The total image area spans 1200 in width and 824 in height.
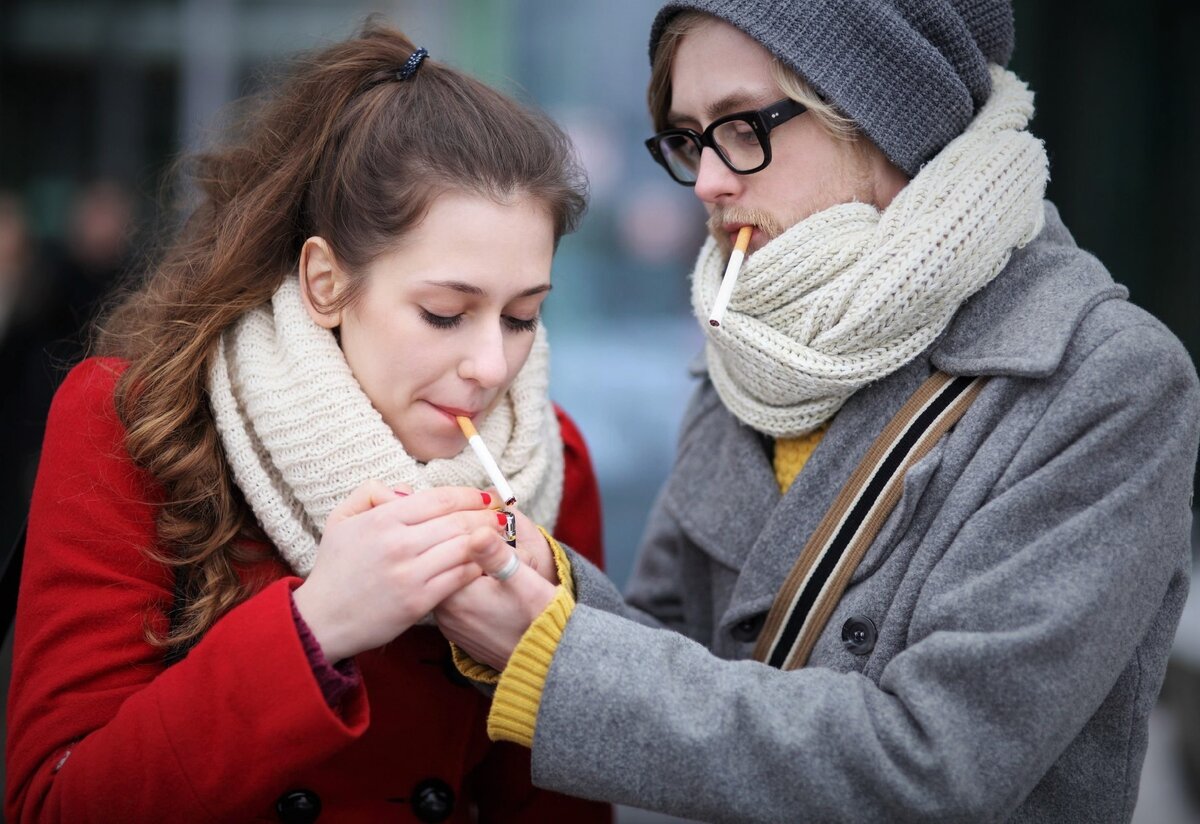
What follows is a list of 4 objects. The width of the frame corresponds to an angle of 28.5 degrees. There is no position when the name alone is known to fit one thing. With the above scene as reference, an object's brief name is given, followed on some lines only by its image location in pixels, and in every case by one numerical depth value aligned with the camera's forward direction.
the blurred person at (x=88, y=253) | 3.55
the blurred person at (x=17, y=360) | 3.05
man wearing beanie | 1.51
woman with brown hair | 1.51
